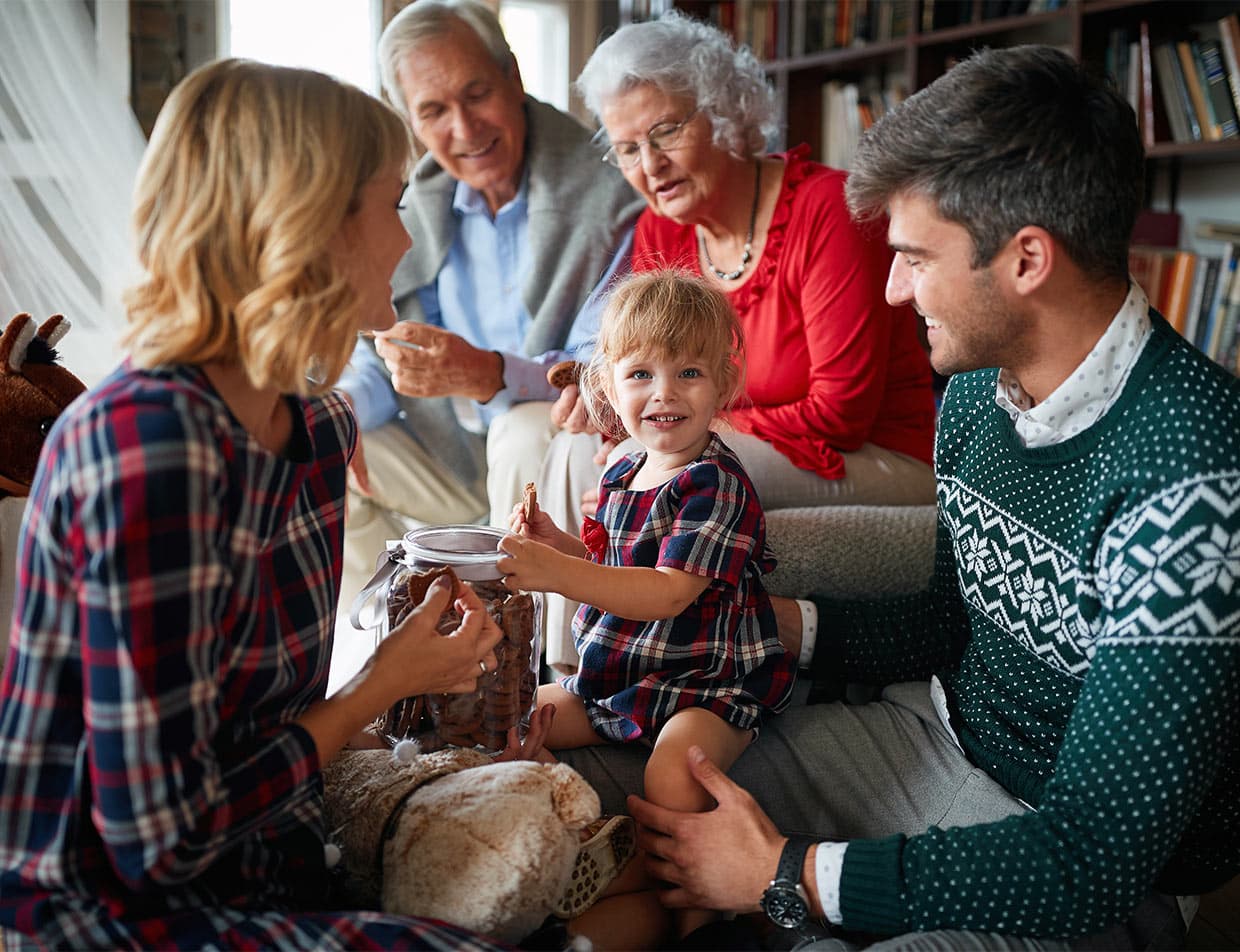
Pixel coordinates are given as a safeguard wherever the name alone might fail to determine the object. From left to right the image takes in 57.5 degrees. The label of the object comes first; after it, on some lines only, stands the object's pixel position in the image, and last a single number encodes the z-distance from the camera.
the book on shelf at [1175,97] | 2.77
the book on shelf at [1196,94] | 2.73
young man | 1.01
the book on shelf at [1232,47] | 2.63
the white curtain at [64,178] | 2.38
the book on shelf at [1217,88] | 2.69
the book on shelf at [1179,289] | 2.82
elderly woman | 1.97
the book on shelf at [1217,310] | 2.73
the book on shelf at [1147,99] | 2.80
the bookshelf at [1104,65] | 2.75
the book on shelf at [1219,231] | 2.81
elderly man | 2.31
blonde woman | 0.83
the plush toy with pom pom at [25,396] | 1.39
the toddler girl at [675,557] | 1.33
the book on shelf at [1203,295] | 2.76
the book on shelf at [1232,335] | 2.71
